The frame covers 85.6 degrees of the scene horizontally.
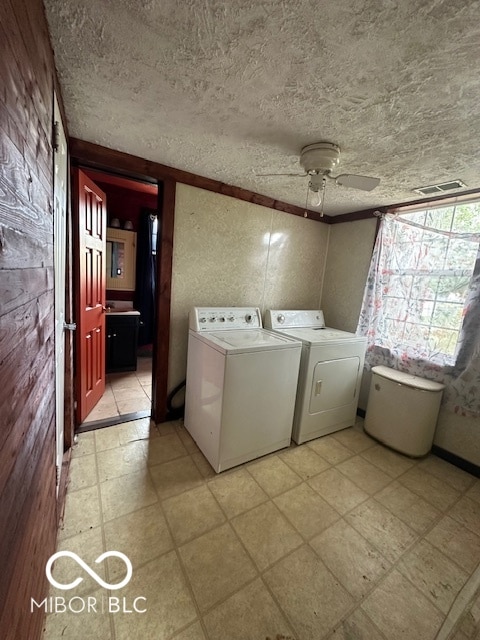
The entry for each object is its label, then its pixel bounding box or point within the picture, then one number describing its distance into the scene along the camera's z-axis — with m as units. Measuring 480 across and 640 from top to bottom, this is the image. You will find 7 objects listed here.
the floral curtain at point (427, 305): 2.04
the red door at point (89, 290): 1.97
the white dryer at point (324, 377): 2.17
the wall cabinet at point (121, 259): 3.70
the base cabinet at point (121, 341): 3.34
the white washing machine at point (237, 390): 1.79
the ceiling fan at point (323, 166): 1.52
